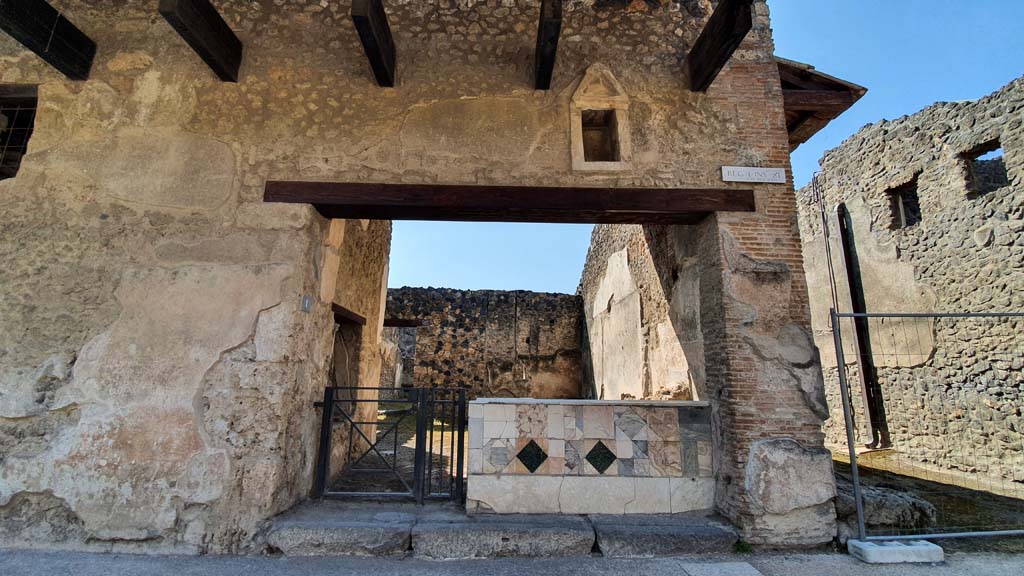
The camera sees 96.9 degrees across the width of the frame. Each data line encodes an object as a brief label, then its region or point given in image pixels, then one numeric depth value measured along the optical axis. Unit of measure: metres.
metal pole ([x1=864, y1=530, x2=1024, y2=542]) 3.48
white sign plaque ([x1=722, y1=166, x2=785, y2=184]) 4.26
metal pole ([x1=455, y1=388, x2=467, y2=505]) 4.17
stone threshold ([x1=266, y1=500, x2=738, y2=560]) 3.50
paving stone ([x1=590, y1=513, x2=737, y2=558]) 3.54
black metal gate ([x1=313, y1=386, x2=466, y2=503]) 4.30
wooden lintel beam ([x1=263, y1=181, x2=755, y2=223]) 4.15
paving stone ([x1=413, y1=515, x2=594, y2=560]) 3.50
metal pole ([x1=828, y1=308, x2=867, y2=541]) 3.58
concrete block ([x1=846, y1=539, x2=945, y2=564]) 3.36
